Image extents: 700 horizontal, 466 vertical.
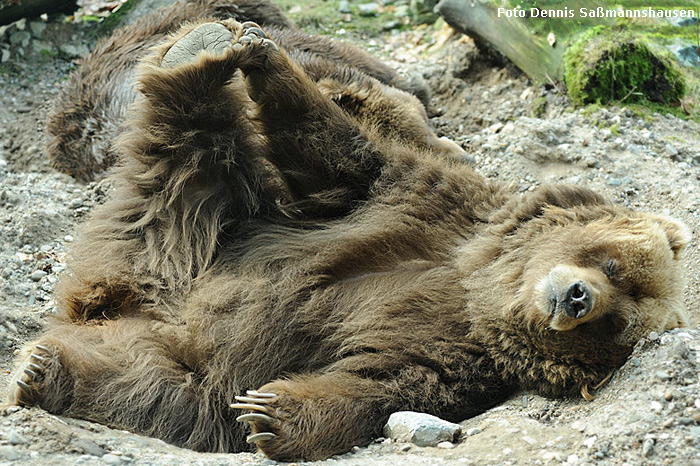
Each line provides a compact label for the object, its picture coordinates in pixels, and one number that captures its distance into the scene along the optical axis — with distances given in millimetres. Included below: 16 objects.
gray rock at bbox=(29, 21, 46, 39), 15750
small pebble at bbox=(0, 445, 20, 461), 5984
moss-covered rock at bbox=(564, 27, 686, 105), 12820
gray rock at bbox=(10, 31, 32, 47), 15570
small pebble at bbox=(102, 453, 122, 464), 6246
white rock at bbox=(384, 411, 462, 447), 7113
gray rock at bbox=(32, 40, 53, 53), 15633
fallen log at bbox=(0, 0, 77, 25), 14582
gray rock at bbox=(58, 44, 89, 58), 15625
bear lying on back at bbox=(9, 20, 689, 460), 7641
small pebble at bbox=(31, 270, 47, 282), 10469
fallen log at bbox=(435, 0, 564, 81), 13852
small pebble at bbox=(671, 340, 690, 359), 7027
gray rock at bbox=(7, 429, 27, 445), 6202
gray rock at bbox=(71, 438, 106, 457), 6418
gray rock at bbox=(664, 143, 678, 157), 11781
